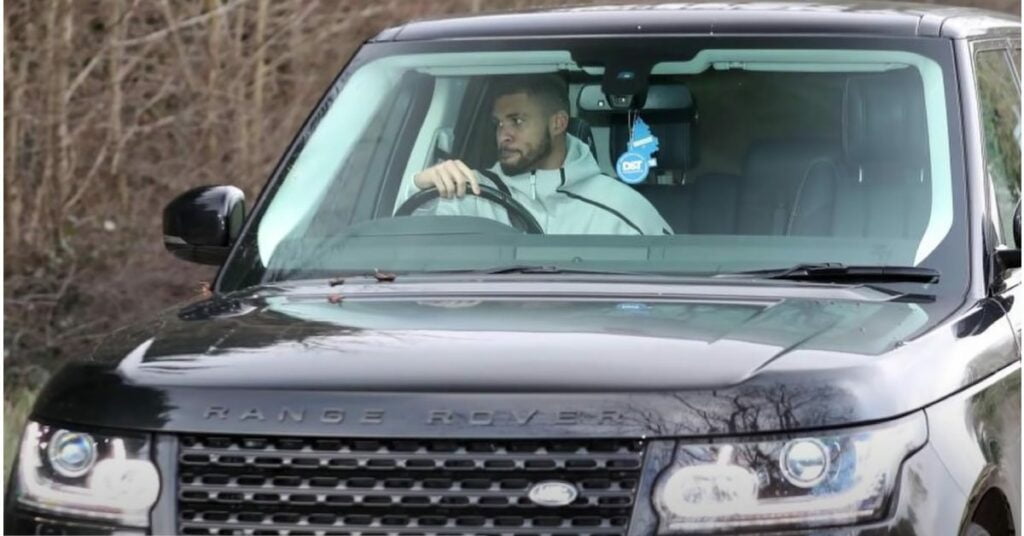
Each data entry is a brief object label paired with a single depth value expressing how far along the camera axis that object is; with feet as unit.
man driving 36.68
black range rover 26.18
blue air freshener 38.17
